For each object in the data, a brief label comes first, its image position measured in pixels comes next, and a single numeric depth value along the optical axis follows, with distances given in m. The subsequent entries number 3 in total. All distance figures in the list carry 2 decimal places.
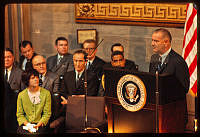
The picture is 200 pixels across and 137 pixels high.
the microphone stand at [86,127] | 5.06
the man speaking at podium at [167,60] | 5.10
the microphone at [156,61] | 5.21
